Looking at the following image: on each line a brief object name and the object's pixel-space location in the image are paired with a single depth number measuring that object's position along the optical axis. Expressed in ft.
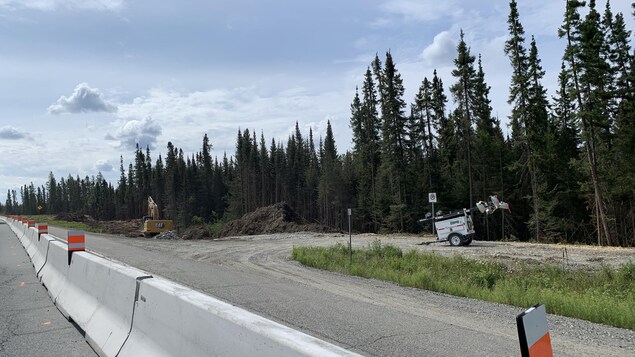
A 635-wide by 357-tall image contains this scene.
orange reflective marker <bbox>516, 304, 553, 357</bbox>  6.59
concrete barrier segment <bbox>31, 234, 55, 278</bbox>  37.61
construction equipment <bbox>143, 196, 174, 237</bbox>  144.87
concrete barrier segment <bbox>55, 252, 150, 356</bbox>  16.30
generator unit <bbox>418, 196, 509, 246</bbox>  80.53
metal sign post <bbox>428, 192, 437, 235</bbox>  80.24
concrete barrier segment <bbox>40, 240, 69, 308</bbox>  27.58
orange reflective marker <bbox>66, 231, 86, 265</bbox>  27.91
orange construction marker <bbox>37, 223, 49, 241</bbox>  51.72
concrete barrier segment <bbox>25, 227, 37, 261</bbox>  52.49
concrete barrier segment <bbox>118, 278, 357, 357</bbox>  8.72
